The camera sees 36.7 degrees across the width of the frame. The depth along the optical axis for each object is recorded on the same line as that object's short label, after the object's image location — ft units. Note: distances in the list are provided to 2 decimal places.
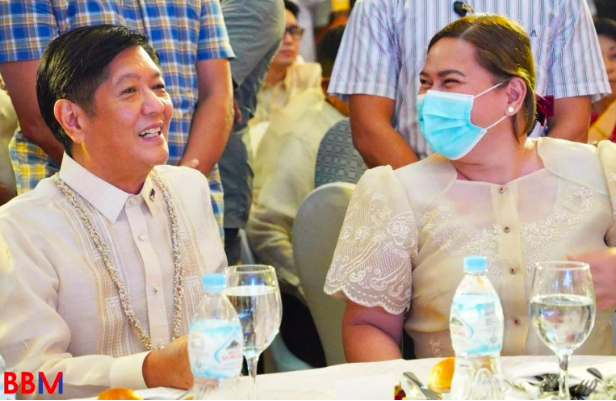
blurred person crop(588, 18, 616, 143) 12.41
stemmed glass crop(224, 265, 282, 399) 5.02
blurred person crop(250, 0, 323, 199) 15.52
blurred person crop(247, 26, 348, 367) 11.01
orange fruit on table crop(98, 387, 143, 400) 4.95
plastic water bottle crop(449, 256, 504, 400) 4.83
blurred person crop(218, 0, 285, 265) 11.25
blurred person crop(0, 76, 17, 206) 10.13
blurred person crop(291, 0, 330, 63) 16.87
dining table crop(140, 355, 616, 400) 5.20
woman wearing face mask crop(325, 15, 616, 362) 7.34
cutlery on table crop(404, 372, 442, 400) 4.92
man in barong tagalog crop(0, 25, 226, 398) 6.77
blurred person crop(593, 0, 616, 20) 14.38
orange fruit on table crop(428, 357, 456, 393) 5.13
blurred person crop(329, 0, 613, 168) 9.78
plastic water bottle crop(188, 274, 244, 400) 4.62
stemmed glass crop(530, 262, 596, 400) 4.83
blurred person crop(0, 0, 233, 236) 8.72
